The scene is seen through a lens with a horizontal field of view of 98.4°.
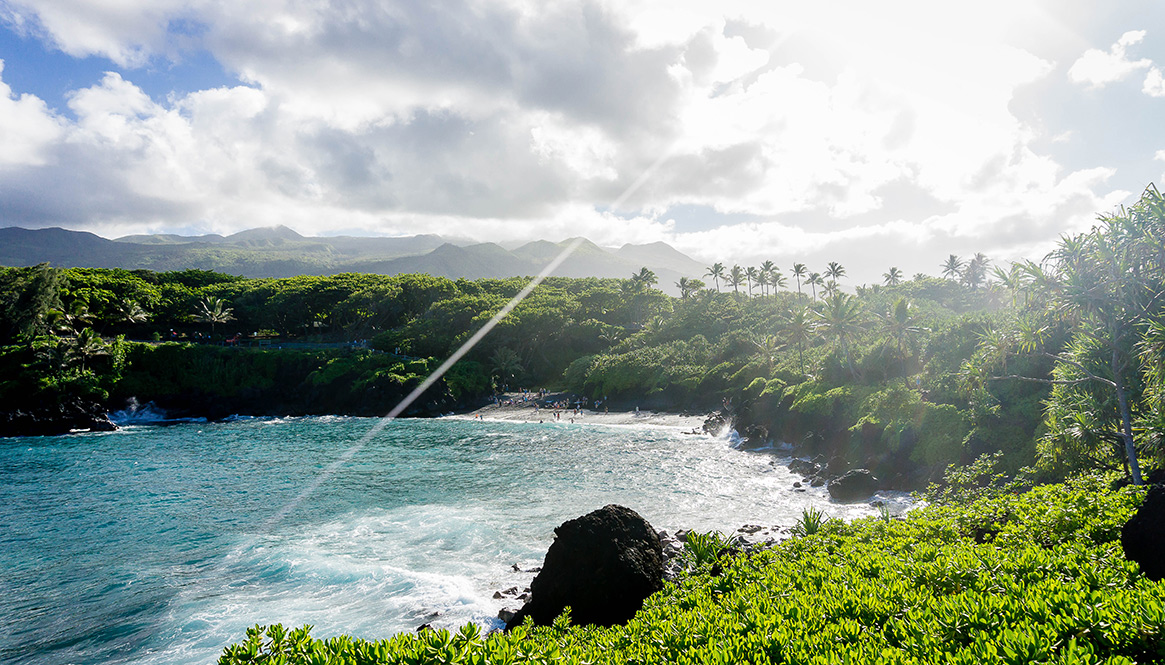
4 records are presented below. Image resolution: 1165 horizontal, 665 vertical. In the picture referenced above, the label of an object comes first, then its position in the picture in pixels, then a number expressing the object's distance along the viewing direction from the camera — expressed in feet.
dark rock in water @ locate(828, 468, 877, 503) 90.63
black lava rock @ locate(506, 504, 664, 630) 43.09
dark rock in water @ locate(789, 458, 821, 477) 108.02
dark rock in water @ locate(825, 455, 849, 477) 103.04
